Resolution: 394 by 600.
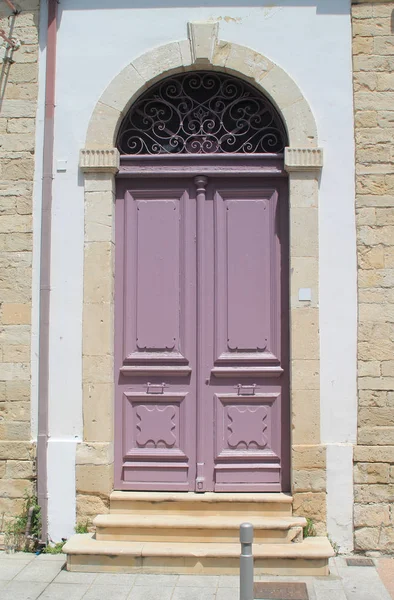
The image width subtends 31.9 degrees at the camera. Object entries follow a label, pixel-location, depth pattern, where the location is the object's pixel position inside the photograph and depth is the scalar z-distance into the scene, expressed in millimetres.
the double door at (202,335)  5965
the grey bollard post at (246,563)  3508
